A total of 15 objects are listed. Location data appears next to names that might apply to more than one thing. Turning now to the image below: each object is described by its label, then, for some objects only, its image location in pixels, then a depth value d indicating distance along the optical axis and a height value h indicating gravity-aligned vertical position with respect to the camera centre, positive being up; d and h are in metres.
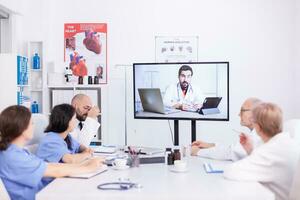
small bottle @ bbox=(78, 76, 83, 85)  4.59 +0.02
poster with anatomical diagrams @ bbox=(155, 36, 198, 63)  4.77 +0.44
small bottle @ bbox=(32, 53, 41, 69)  4.55 +0.24
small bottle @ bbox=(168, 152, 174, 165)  2.36 -0.51
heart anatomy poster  4.83 +0.44
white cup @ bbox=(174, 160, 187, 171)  2.09 -0.50
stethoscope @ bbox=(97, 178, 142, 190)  1.70 -0.51
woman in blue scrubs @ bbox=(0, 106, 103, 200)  1.86 -0.43
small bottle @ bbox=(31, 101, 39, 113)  4.57 -0.33
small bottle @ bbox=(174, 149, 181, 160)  2.40 -0.50
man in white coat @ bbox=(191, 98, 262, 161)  2.51 -0.50
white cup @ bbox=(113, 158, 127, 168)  2.18 -0.50
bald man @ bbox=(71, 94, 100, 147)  3.06 -0.33
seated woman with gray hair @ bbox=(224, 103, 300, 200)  1.86 -0.41
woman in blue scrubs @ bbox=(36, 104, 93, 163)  2.34 -0.40
